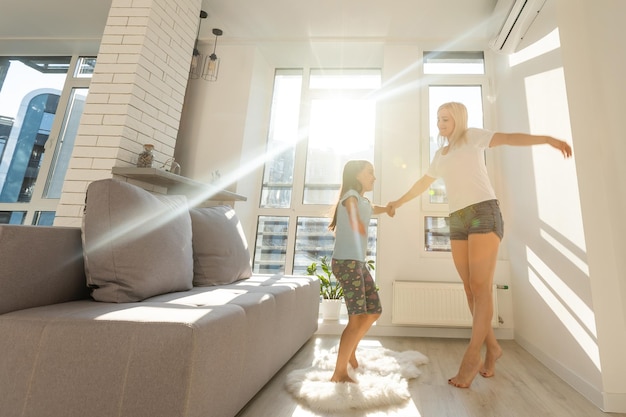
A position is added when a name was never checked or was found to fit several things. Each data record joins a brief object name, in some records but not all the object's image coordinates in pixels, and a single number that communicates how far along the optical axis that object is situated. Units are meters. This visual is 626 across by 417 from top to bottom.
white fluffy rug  1.32
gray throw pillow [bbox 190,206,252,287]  1.75
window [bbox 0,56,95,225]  3.71
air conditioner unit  2.33
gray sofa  0.77
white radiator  2.63
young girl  1.57
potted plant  2.81
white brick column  2.30
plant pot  2.80
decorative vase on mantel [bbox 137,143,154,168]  2.38
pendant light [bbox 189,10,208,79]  3.45
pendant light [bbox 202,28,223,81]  3.38
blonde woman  1.62
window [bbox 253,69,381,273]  3.40
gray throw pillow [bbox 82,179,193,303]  1.13
